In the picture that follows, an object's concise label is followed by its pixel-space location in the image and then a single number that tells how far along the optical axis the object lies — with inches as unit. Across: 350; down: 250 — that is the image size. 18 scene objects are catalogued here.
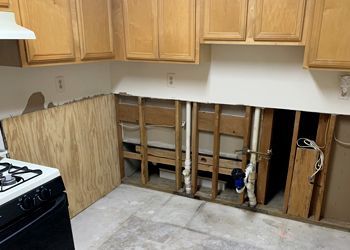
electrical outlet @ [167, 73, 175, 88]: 107.5
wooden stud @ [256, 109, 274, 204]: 98.0
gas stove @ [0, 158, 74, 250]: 53.9
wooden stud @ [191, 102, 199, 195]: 107.5
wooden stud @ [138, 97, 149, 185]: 115.8
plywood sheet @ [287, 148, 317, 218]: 94.8
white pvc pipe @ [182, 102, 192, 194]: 108.9
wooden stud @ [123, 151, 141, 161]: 123.5
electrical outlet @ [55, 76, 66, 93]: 95.6
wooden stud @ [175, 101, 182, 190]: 110.0
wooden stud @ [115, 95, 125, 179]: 120.3
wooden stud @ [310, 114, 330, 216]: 90.9
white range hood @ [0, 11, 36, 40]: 54.1
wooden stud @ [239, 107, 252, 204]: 99.0
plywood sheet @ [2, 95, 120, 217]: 84.6
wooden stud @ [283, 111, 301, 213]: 93.7
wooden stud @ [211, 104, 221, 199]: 103.6
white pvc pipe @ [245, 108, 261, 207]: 99.0
